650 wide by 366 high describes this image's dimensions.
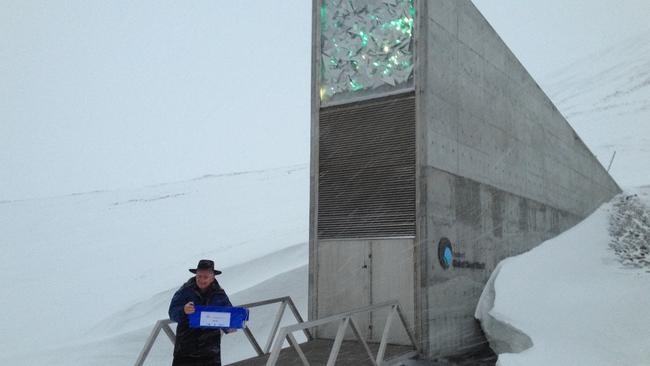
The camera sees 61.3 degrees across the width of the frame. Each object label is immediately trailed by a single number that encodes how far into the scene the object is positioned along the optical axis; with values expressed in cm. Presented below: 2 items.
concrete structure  773
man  450
